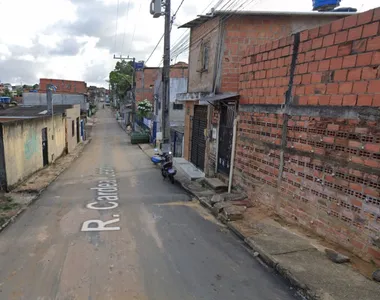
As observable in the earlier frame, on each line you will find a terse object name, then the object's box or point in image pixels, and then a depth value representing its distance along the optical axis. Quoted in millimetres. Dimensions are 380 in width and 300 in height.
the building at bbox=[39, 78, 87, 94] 60850
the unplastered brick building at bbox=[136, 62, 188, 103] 44562
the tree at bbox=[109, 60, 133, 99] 60269
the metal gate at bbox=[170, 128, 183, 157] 17400
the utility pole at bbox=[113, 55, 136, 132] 37150
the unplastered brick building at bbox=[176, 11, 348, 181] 9750
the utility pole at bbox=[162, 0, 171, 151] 12854
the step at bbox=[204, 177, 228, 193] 9078
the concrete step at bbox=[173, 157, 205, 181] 11207
